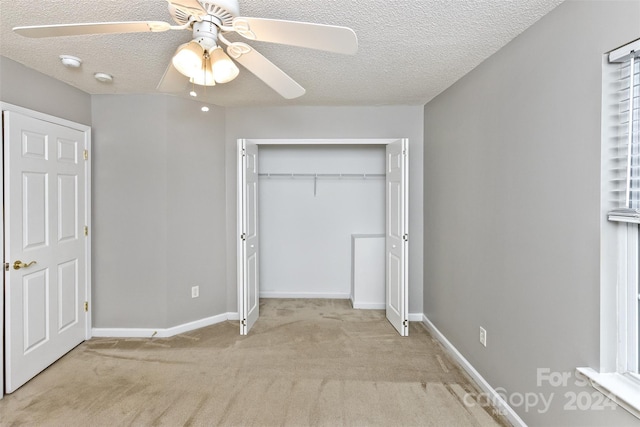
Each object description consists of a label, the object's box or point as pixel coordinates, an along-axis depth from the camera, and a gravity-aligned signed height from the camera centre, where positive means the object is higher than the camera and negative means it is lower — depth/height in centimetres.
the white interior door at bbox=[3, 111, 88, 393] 239 -27
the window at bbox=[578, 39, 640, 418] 139 -9
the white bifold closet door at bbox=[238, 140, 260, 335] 330 -26
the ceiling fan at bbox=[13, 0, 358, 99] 128 +75
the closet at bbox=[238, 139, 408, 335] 440 -4
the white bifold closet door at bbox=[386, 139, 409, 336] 331 -28
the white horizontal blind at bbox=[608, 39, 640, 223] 137 +33
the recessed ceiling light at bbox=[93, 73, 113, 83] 272 +114
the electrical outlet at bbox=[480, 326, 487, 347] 242 -95
